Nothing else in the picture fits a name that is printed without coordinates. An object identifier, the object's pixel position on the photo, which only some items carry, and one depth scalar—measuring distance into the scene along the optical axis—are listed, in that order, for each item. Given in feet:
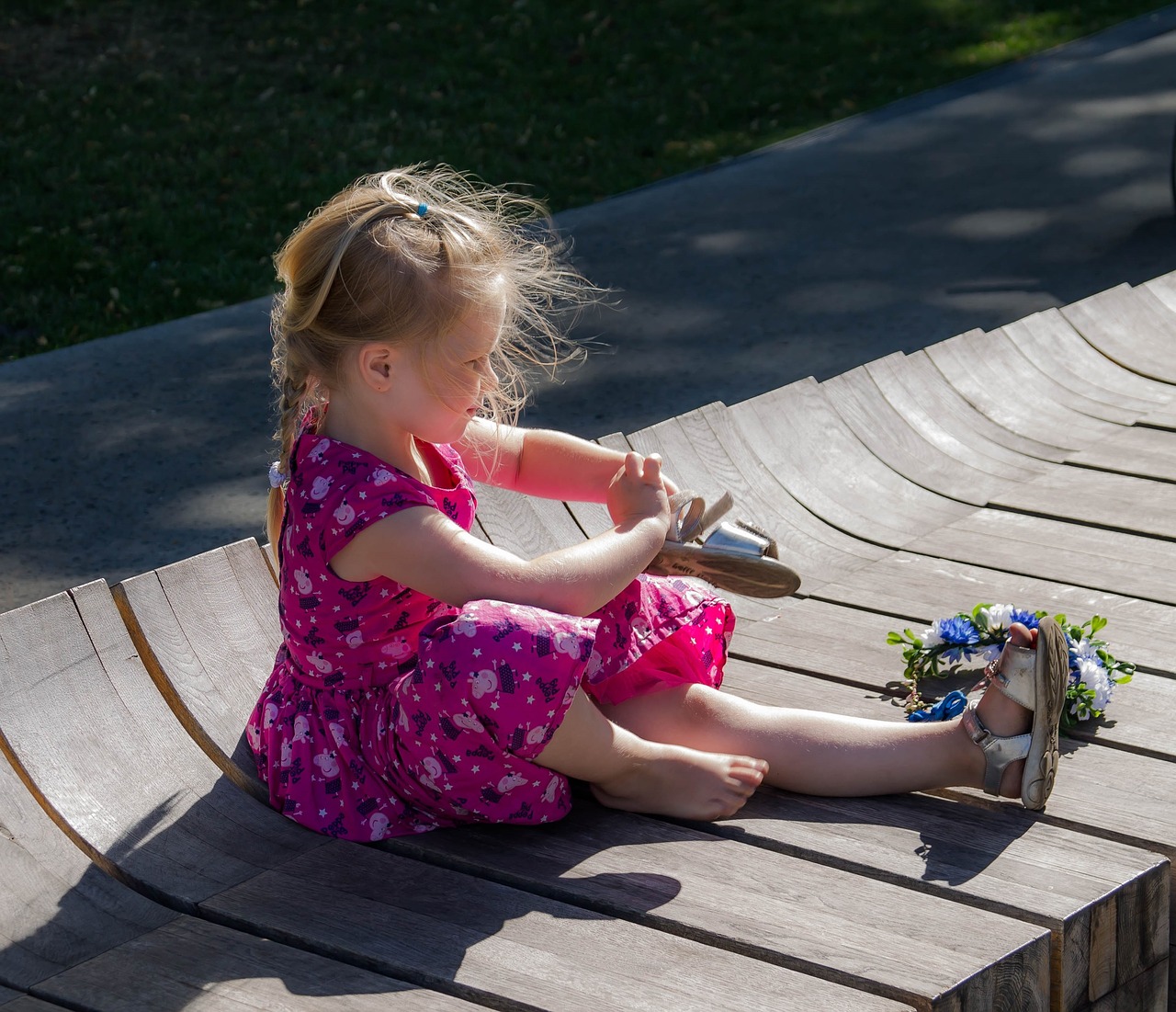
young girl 7.20
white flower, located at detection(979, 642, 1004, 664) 8.84
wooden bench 6.39
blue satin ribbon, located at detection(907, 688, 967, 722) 8.38
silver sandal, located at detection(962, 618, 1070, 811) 7.29
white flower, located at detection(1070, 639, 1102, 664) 8.45
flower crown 8.29
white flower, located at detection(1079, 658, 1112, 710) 8.29
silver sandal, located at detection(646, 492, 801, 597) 8.29
